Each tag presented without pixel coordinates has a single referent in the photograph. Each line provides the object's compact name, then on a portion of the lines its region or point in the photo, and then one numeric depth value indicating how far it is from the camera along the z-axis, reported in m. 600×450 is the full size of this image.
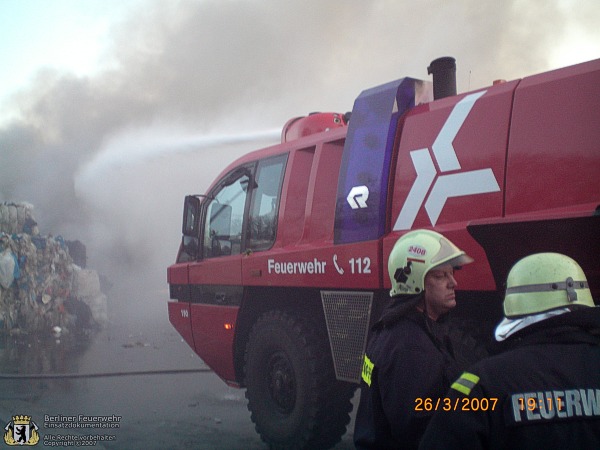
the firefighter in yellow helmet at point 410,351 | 1.65
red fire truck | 2.52
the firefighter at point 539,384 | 1.16
